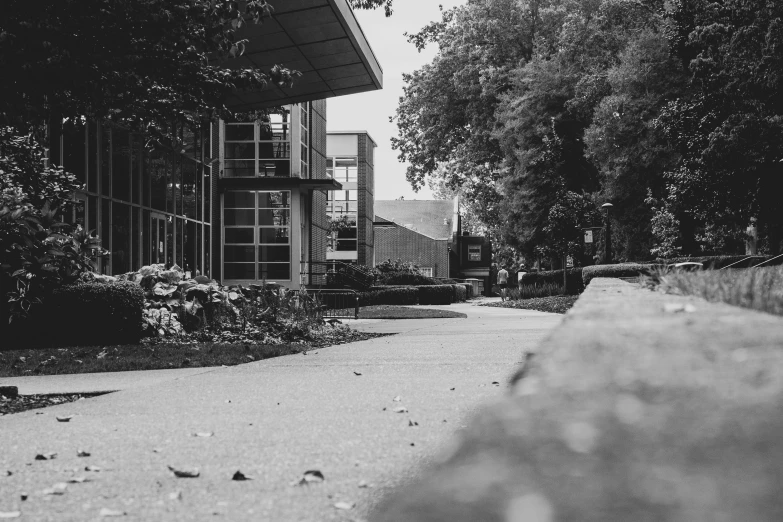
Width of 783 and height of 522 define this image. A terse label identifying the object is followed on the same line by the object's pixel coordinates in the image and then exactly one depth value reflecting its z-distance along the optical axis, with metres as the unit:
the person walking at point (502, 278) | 47.77
